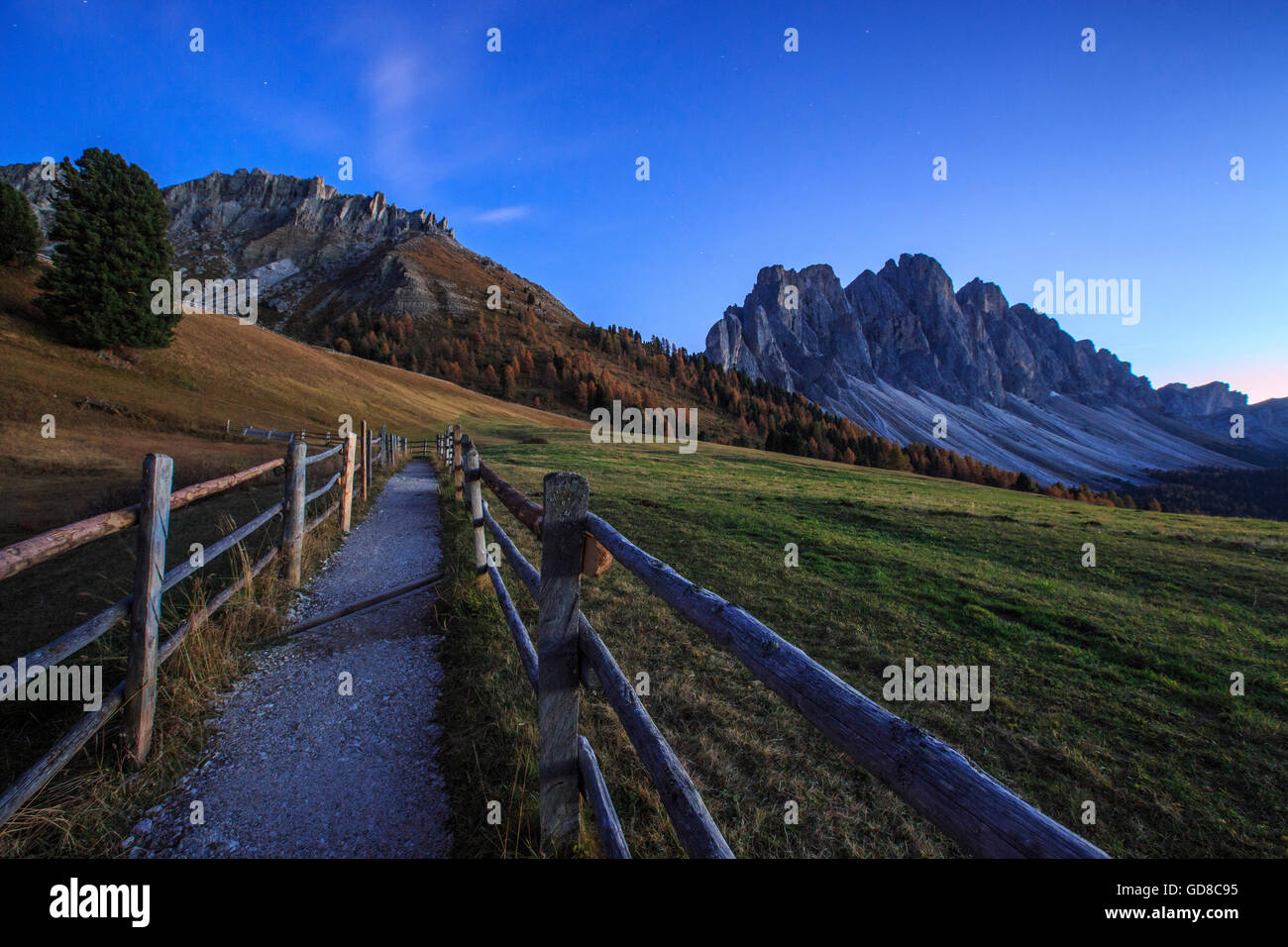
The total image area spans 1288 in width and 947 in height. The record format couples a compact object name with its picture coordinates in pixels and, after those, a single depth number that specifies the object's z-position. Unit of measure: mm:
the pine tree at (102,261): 36594
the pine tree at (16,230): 39781
